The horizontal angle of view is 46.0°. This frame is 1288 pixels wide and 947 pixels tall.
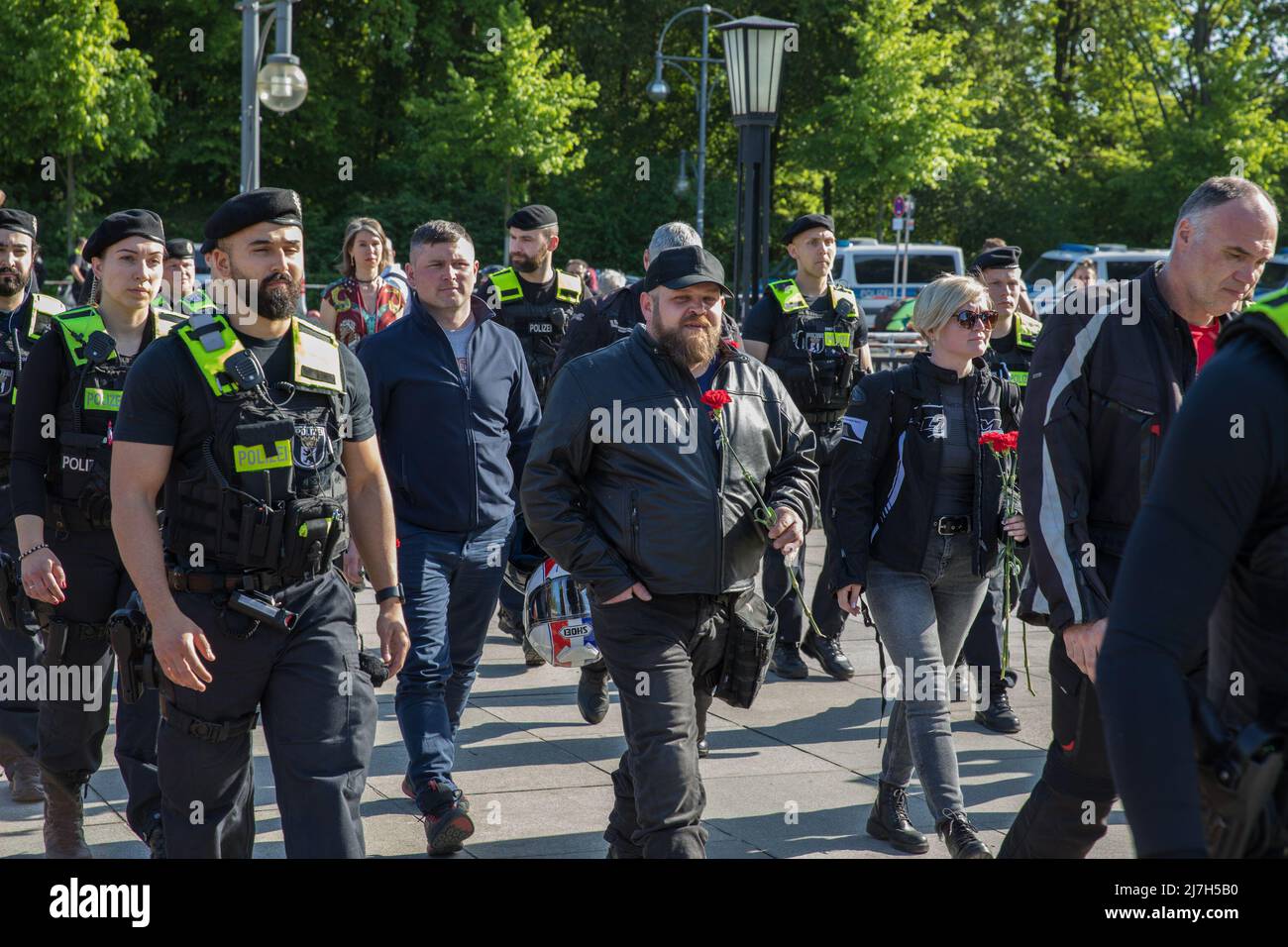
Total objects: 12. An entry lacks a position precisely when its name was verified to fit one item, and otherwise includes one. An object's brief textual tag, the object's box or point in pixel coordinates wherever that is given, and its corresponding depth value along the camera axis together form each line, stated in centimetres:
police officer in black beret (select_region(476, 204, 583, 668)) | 883
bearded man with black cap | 427
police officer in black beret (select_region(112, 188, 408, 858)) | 372
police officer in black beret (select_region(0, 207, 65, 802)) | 568
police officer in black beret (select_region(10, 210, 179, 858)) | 490
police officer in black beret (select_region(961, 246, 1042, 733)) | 695
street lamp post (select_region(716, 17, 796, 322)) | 1059
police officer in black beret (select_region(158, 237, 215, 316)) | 825
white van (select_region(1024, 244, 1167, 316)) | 2620
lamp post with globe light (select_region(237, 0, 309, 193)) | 1550
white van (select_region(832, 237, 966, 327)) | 2995
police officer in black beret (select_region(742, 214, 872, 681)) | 817
